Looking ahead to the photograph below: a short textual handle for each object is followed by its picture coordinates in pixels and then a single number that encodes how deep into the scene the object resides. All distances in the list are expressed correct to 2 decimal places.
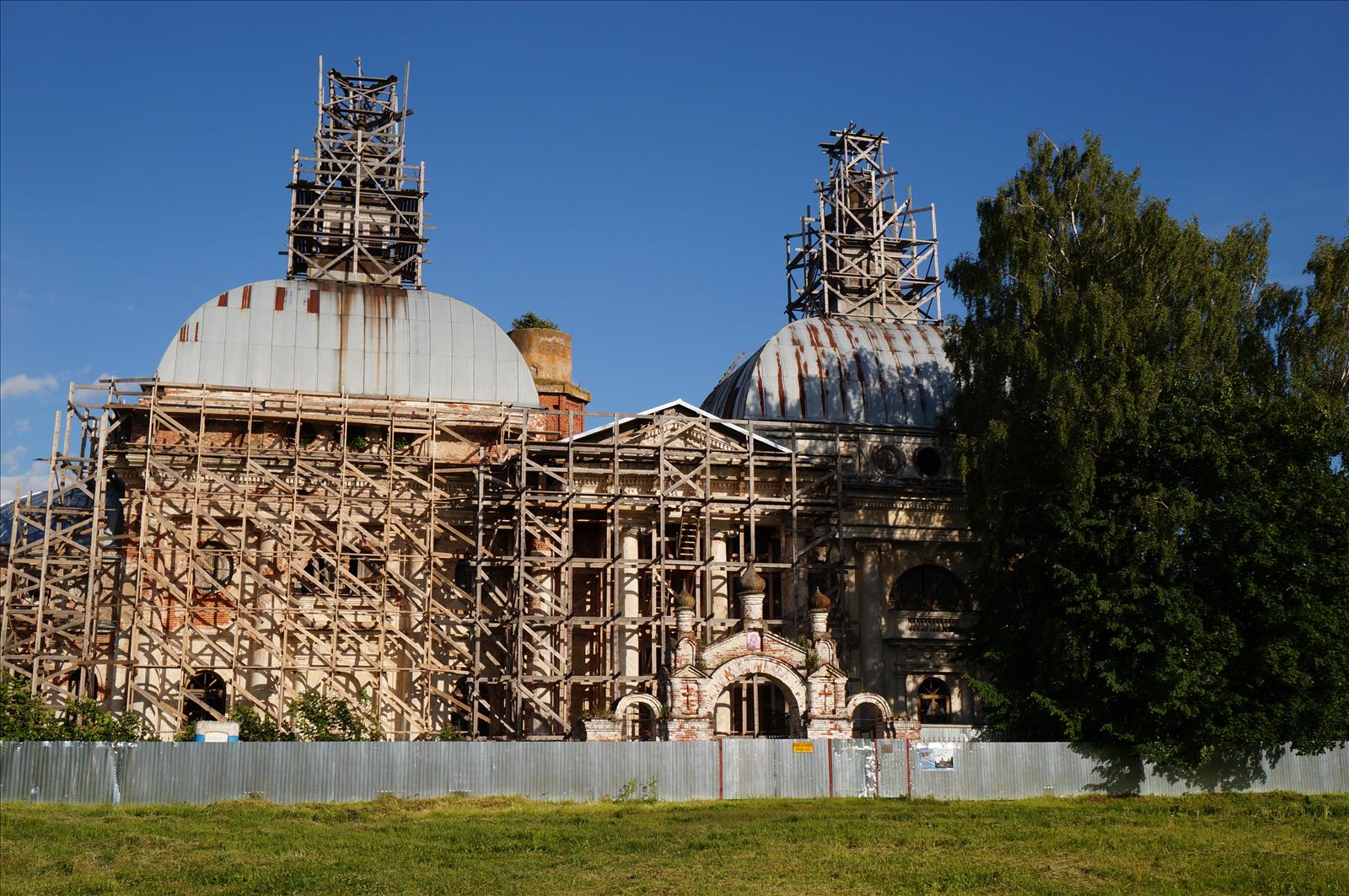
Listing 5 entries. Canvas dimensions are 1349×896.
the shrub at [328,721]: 35.41
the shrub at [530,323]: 63.38
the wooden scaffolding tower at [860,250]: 54.16
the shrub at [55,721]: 33.47
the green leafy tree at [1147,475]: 32.59
